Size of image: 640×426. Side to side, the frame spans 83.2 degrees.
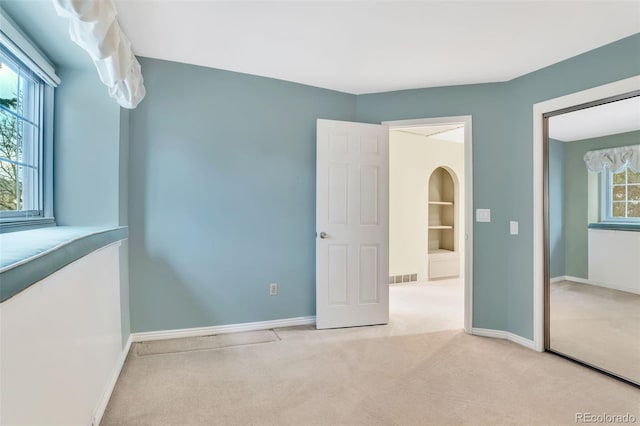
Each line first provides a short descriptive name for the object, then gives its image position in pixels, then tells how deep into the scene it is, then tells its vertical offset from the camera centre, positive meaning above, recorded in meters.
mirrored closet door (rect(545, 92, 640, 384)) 2.50 -0.16
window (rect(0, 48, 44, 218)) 1.93 +0.43
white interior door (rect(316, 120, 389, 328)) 3.45 -0.11
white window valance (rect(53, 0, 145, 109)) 1.37 +0.77
